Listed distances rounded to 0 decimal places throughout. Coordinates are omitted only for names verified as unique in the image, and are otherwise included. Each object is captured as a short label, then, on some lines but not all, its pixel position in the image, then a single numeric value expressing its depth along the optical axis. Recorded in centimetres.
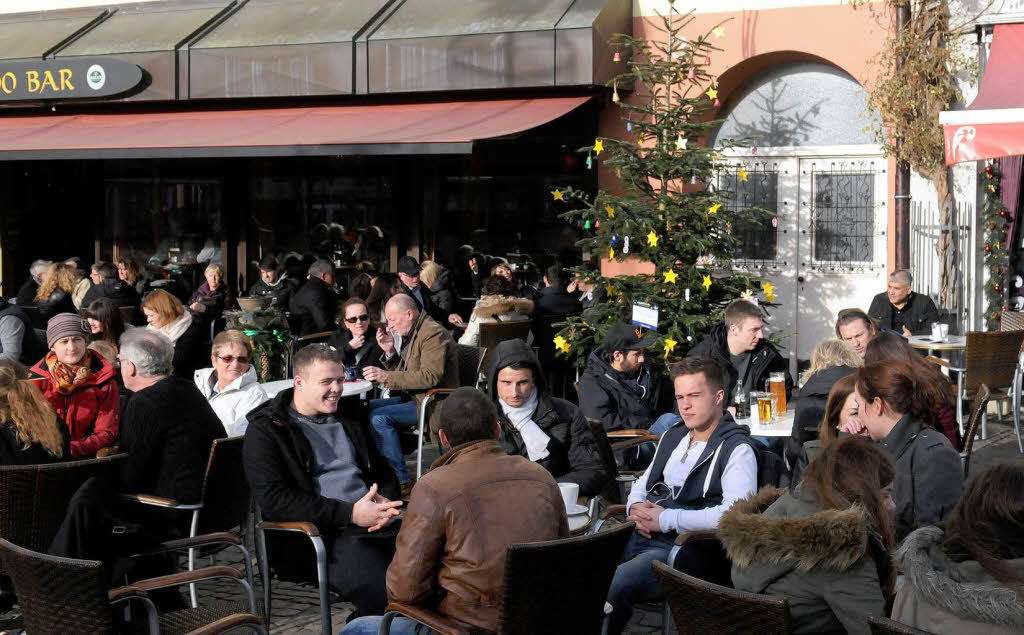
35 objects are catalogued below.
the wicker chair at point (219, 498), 535
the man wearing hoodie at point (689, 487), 459
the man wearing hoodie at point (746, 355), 725
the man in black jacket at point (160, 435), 542
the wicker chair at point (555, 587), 354
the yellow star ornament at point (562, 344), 1020
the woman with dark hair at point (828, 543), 336
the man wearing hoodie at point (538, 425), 554
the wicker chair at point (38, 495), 481
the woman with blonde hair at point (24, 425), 524
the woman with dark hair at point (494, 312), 1032
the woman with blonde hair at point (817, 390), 606
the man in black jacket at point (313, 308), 1143
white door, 1202
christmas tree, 987
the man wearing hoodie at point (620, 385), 676
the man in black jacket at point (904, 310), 1058
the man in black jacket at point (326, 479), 480
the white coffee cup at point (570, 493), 489
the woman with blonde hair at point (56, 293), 1195
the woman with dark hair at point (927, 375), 460
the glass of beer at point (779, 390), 683
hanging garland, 1138
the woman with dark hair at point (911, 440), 435
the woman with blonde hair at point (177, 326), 899
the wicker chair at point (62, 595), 353
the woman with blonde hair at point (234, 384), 662
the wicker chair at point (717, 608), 318
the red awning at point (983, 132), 838
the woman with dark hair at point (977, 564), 281
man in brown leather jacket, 372
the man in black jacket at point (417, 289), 1170
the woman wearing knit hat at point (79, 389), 646
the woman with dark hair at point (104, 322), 863
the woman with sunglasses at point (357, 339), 857
